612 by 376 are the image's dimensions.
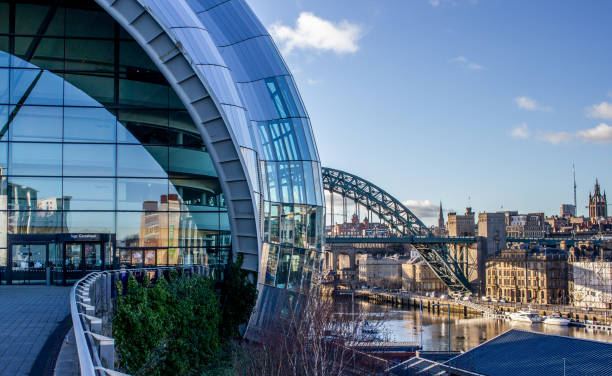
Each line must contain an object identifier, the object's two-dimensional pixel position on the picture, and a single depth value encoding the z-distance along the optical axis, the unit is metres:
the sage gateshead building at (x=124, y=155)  25.64
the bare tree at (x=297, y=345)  20.84
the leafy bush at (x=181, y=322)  13.54
